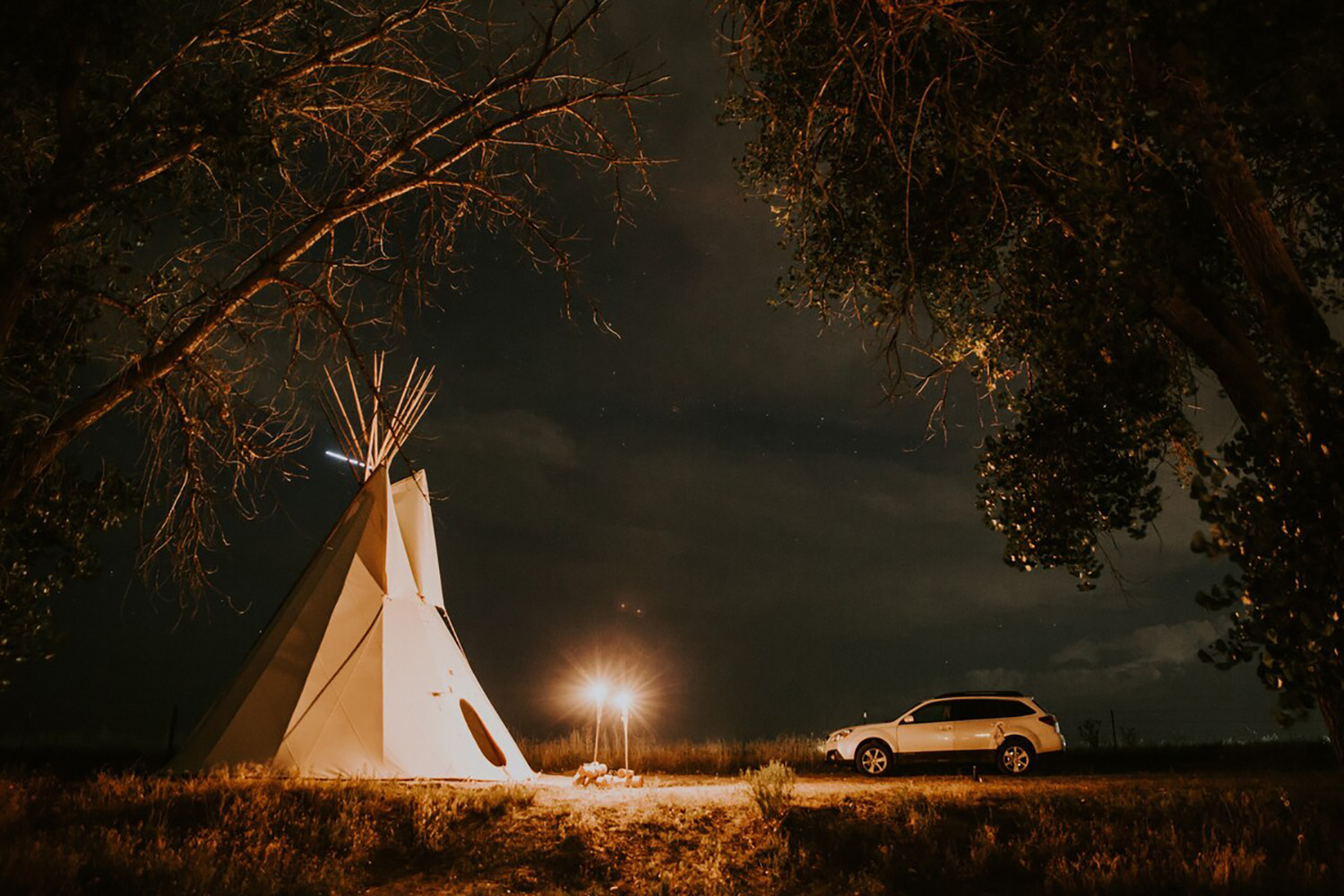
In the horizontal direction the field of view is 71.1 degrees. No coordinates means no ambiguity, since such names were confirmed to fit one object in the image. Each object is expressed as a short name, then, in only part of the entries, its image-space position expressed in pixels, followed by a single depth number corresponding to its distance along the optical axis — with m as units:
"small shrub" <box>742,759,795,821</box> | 10.87
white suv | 17.88
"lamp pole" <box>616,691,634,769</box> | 16.08
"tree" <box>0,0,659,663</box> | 7.94
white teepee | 14.07
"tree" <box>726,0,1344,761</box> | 5.98
